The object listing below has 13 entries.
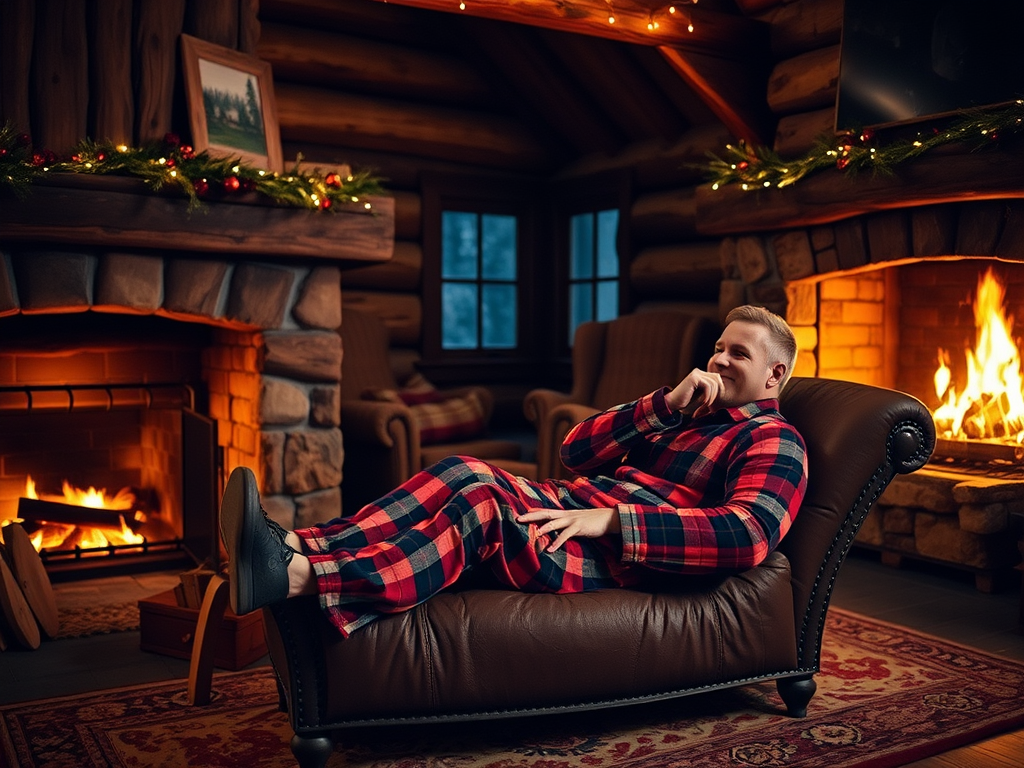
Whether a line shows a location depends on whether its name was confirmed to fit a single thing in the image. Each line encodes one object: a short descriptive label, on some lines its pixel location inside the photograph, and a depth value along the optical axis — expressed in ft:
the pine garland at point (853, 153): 12.01
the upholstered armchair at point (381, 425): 15.61
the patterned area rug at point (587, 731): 8.21
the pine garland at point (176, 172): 11.09
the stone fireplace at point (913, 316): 13.43
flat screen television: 12.73
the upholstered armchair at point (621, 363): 15.94
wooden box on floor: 10.41
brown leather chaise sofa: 7.71
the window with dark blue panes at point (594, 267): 22.09
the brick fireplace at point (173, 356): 11.89
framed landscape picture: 12.94
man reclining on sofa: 7.52
